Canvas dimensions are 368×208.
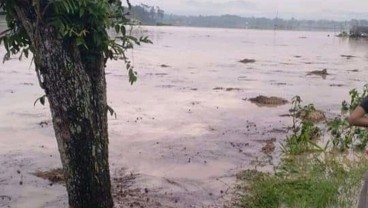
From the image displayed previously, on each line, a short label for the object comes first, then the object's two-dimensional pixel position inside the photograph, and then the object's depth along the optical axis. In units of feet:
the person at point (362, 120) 13.46
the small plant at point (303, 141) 32.05
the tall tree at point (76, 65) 15.03
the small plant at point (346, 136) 34.04
